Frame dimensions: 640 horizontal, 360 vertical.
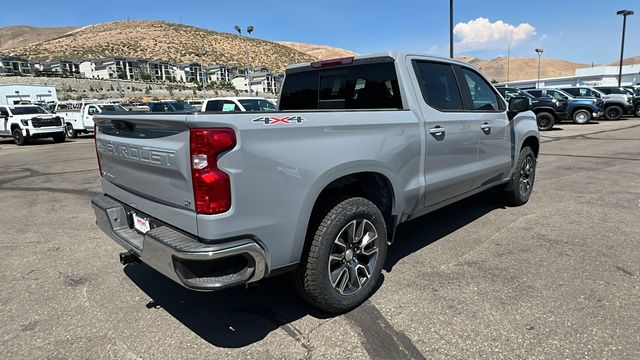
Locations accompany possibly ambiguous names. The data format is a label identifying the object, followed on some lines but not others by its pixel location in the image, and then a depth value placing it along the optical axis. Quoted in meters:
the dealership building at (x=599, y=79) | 62.10
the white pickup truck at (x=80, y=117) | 21.11
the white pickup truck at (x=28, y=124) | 18.16
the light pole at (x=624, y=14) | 35.66
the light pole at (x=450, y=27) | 19.47
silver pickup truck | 2.34
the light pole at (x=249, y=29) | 34.54
